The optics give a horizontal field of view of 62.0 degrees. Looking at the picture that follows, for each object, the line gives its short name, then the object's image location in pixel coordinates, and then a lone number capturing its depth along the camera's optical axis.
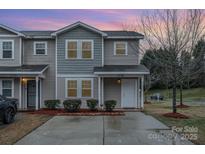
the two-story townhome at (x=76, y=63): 12.38
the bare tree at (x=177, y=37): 10.07
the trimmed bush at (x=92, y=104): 11.52
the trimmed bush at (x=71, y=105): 11.26
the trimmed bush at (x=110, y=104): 11.27
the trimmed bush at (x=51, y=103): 11.80
